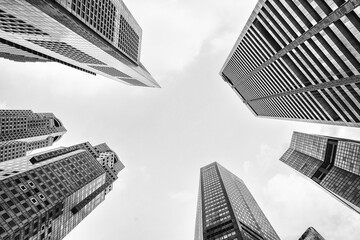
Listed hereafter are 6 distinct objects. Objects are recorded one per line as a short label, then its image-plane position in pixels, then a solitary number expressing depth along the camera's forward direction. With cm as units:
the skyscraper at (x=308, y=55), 5400
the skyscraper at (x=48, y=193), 6767
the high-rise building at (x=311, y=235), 11746
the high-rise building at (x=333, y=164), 13550
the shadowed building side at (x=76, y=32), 5266
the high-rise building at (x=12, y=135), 16480
